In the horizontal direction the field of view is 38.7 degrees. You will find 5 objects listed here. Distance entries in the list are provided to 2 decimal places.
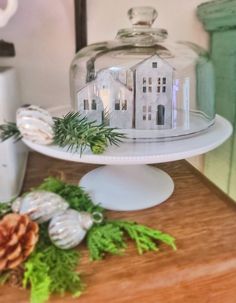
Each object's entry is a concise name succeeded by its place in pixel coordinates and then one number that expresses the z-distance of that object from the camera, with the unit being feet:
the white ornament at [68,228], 1.16
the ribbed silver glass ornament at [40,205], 1.24
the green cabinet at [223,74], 2.27
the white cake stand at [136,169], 1.36
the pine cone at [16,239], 1.07
